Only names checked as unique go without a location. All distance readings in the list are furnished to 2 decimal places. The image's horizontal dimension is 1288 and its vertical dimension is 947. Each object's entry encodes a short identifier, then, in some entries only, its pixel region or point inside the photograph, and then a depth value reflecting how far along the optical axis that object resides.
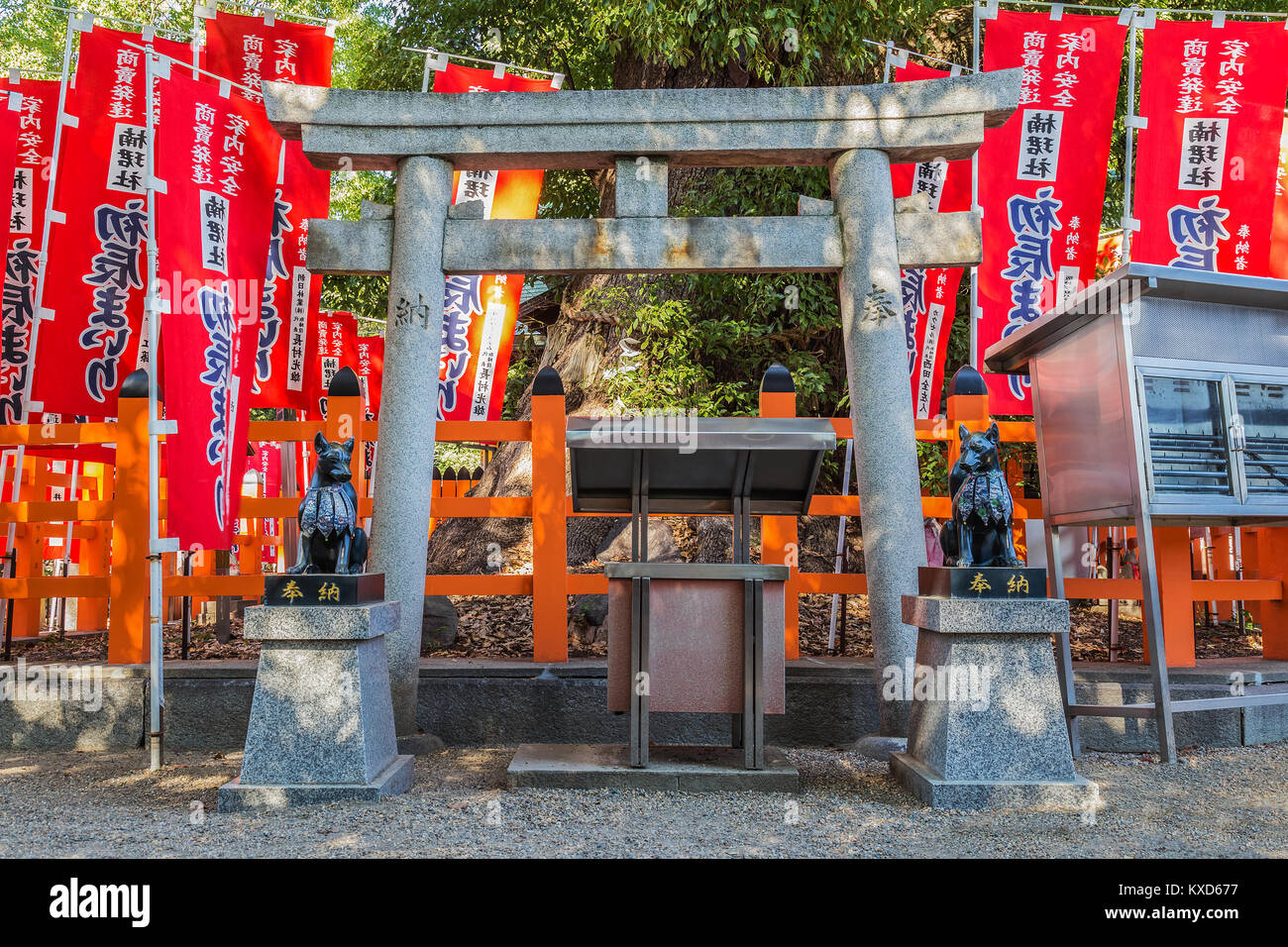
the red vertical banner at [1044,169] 6.38
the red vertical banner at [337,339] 12.37
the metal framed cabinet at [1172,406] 4.86
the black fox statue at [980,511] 4.38
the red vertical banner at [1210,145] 6.66
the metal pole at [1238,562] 8.59
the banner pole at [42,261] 5.88
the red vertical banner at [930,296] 7.00
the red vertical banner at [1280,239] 7.85
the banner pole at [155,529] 4.93
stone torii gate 5.41
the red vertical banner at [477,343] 8.41
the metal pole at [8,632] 6.65
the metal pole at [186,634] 6.33
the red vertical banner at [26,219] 6.62
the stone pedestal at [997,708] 4.11
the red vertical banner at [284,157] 7.21
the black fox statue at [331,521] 4.45
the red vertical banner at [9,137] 7.03
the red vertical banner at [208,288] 5.16
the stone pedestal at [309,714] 4.18
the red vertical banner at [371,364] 13.48
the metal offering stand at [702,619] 4.55
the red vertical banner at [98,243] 5.94
